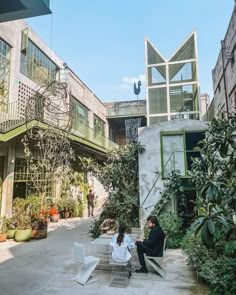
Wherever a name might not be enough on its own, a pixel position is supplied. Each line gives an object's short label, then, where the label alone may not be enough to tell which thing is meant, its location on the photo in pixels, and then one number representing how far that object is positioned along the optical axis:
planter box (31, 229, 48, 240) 8.55
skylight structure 21.75
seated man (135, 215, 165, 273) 5.21
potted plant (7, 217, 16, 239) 8.35
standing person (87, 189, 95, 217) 13.76
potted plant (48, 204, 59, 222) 12.08
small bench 4.70
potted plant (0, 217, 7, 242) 8.08
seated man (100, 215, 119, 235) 7.15
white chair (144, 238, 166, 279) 5.04
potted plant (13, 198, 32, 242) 8.09
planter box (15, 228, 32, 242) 8.07
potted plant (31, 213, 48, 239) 8.57
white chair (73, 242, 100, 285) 4.82
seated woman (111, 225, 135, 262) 4.86
